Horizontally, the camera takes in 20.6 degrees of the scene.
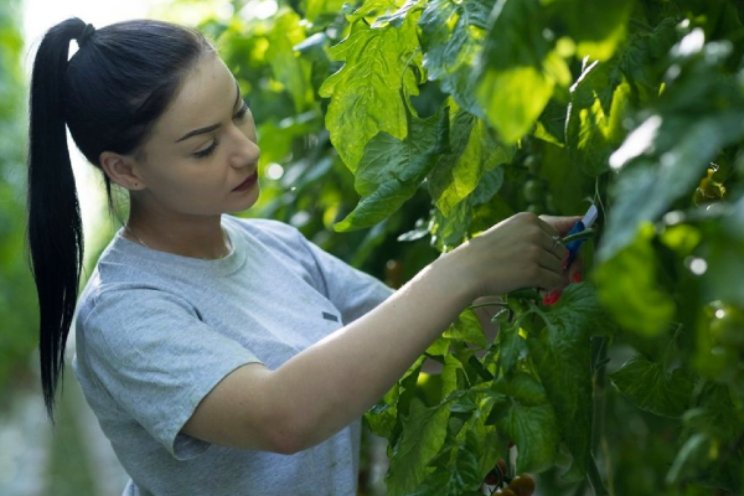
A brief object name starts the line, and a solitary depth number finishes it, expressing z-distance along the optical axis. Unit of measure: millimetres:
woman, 1919
